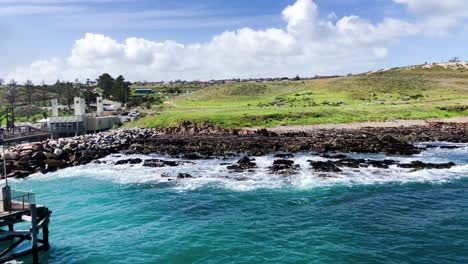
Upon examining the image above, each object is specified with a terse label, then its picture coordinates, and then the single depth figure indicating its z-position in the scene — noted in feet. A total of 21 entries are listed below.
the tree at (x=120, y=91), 427.33
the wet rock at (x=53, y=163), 162.68
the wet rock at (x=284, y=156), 168.86
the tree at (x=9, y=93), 464.24
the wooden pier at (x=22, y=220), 75.56
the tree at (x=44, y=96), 438.73
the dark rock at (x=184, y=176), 136.77
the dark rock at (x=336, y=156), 162.70
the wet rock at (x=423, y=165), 141.28
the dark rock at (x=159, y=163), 159.63
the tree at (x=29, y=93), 457.88
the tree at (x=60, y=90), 468.91
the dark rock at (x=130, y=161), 166.81
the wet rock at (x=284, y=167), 137.39
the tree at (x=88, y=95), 416.61
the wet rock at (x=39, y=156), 168.35
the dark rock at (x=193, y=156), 174.60
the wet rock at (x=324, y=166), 138.27
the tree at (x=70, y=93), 402.11
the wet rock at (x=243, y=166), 145.07
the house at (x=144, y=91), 625.82
